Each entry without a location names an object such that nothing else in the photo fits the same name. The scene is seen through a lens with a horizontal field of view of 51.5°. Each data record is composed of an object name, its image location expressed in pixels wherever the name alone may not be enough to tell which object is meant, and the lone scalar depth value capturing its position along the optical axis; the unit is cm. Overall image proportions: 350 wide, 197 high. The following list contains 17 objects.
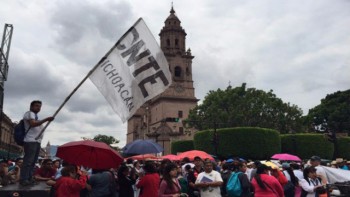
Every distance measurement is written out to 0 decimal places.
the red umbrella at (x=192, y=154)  1664
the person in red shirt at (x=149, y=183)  730
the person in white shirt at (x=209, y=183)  771
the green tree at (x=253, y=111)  4591
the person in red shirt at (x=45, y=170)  781
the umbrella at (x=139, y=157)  1950
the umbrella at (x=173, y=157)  1970
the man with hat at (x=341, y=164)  1448
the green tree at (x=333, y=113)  6366
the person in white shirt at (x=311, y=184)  843
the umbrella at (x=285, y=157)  2097
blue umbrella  1315
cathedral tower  6588
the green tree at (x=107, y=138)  11584
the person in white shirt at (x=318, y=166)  929
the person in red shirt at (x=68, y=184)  564
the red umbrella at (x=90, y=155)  698
